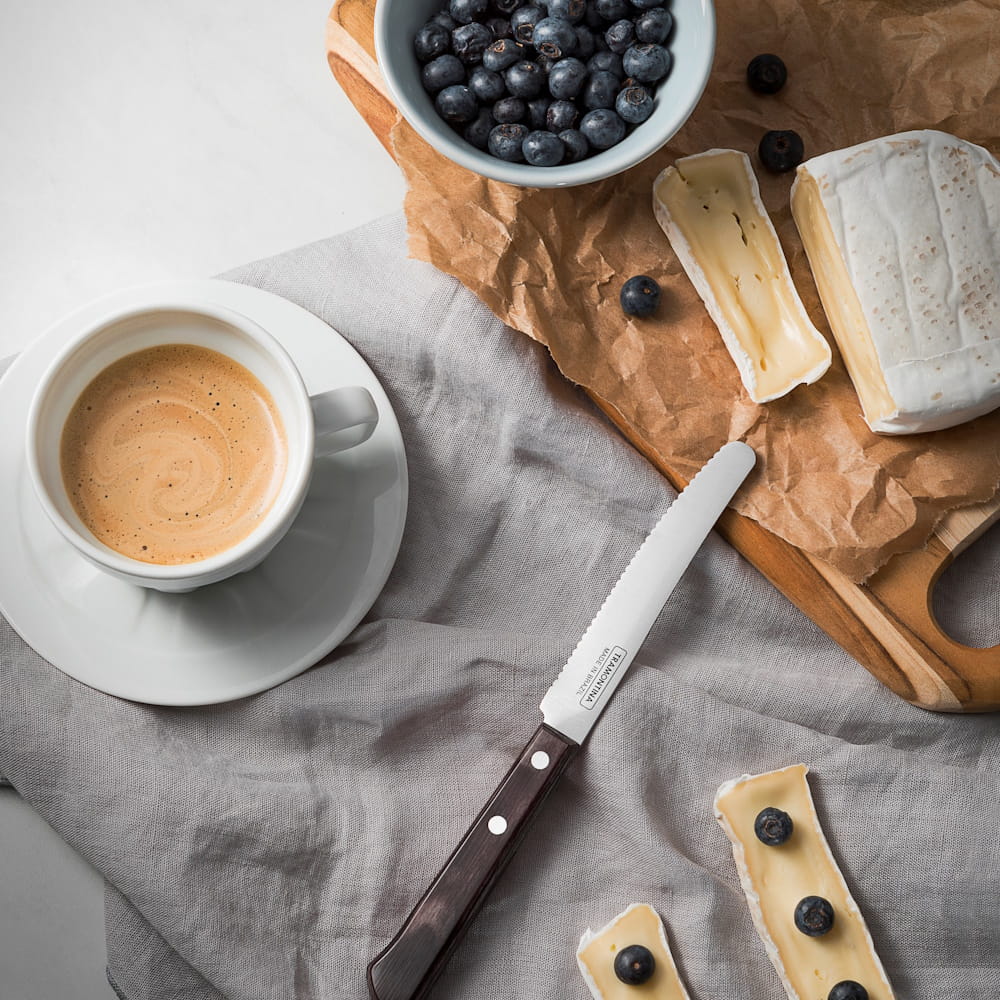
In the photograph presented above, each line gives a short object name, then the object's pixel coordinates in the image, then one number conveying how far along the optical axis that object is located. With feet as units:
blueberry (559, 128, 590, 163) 2.20
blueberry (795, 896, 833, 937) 2.20
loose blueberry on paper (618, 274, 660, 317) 2.24
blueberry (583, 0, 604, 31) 2.22
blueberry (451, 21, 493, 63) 2.20
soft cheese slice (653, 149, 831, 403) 2.25
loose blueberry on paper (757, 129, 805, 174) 2.28
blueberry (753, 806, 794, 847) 2.22
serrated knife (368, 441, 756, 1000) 2.17
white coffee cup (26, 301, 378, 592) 2.01
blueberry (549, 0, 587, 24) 2.19
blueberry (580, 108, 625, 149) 2.19
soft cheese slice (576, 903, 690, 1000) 2.21
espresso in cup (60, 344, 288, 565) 2.07
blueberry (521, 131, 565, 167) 2.18
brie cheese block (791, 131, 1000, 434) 2.21
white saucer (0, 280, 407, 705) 2.14
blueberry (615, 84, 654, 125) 2.19
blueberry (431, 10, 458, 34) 2.21
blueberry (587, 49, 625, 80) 2.22
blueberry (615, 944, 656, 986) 2.19
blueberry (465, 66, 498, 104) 2.20
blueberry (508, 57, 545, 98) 2.19
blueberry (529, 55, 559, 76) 2.21
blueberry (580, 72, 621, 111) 2.20
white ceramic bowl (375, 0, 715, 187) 2.16
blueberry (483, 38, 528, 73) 2.19
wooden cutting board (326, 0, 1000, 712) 2.25
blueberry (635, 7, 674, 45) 2.19
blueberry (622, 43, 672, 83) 2.18
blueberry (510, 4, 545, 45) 2.20
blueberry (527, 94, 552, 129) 2.21
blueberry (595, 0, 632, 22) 2.21
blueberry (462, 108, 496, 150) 2.22
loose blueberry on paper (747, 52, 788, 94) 2.28
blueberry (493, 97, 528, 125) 2.20
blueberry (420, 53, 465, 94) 2.20
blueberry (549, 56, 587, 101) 2.19
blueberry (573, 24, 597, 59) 2.21
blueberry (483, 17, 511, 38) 2.22
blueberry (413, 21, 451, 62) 2.20
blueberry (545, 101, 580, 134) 2.20
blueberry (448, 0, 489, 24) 2.20
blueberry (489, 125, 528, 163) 2.19
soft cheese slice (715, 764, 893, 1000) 2.22
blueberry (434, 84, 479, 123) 2.19
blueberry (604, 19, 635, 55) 2.20
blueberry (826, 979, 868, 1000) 2.19
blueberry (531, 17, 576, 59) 2.18
